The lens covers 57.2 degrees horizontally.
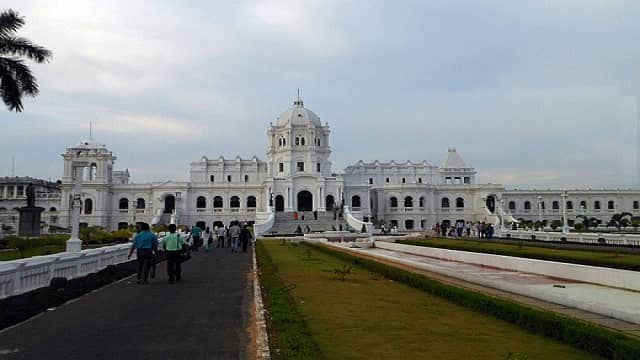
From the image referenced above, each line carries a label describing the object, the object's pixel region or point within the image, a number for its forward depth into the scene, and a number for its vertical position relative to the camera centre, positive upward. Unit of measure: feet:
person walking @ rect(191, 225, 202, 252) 120.67 +0.00
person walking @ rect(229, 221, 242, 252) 114.01 -0.14
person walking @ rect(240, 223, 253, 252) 116.78 -0.57
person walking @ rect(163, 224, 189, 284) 56.34 -1.29
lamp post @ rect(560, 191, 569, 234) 150.67 +6.73
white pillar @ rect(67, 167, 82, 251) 68.44 +2.93
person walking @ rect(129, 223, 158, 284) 56.24 -1.14
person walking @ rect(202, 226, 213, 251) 134.70 -0.74
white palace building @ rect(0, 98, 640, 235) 261.65 +18.50
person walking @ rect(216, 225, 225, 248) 147.33 -0.61
